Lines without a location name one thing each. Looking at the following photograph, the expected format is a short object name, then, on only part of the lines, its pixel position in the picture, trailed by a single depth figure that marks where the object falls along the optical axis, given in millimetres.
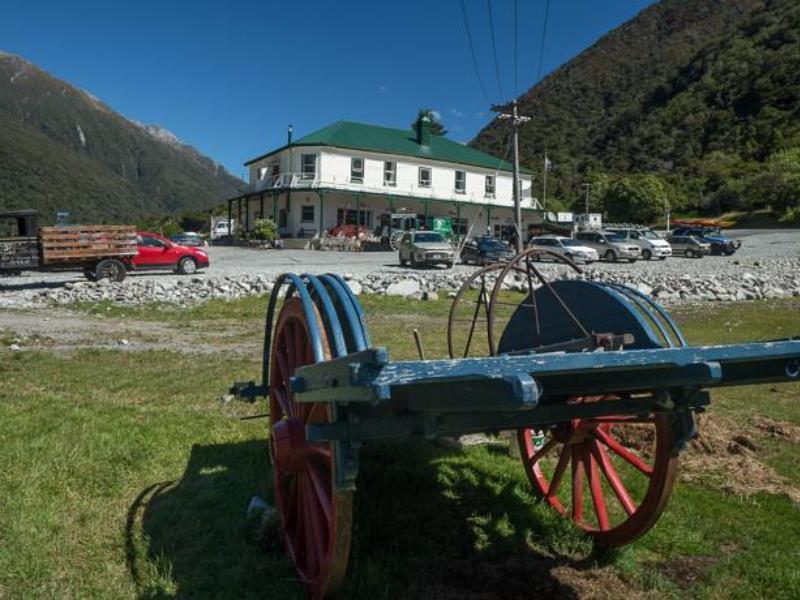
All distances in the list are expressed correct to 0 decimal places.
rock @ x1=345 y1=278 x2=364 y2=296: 19616
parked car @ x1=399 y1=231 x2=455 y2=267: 29281
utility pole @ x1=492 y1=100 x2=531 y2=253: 16947
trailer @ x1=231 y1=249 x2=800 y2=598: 2145
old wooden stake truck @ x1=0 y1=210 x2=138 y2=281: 20453
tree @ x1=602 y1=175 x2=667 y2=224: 70375
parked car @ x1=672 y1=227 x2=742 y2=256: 39219
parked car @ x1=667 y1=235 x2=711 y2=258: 39031
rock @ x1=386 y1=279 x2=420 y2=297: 19734
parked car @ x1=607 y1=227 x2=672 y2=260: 37812
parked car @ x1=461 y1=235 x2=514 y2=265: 32344
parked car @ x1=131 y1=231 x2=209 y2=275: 24094
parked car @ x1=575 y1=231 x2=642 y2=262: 36250
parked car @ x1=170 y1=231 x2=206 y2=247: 47281
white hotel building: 49312
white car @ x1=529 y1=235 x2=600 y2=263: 34469
